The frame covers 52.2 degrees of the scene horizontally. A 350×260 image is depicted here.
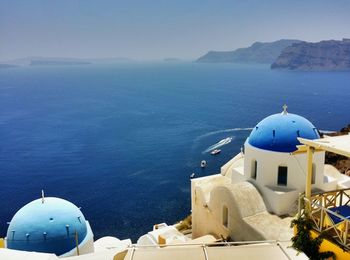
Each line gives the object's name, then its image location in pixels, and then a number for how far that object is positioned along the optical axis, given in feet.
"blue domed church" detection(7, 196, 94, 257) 50.31
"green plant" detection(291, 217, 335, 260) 31.68
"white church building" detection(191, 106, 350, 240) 51.77
